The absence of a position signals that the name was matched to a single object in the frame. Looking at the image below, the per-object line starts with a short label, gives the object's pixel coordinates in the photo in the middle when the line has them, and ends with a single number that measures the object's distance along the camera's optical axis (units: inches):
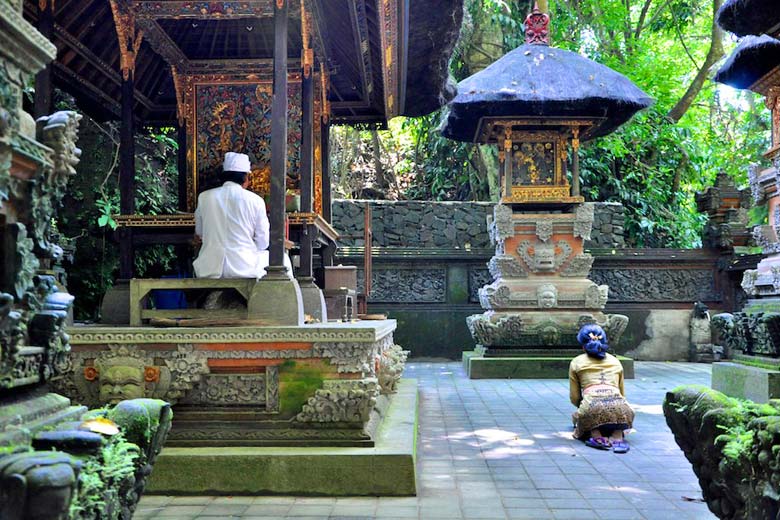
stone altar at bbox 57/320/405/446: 186.9
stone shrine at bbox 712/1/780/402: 297.4
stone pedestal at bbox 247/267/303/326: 200.4
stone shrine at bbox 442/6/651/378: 451.5
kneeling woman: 243.4
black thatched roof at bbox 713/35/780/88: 318.3
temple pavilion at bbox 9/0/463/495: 186.4
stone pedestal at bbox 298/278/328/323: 259.3
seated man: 229.0
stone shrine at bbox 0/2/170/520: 84.5
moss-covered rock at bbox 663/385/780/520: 108.1
